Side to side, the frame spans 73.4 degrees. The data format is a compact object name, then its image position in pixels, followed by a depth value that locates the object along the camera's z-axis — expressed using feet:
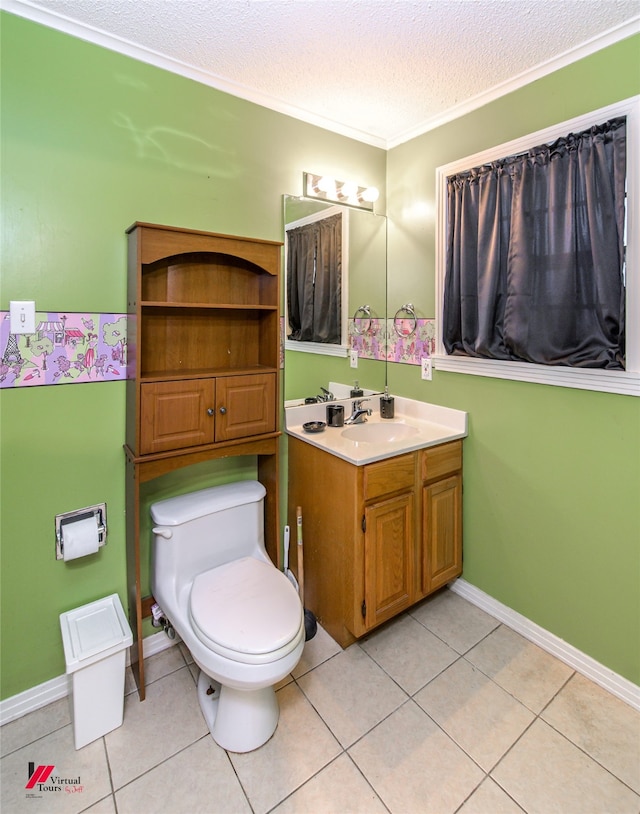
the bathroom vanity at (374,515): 5.86
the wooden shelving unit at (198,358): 5.15
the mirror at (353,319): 7.08
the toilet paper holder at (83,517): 5.32
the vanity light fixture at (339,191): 7.04
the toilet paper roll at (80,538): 5.25
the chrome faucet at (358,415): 7.56
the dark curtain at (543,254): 5.06
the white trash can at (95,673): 4.76
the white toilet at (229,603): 4.45
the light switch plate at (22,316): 4.83
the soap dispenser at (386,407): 7.84
